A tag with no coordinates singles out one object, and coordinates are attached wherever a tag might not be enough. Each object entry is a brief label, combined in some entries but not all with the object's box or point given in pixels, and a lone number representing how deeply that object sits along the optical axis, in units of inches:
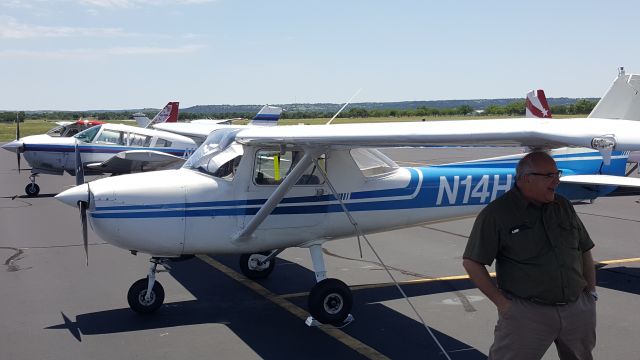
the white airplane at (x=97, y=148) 703.1
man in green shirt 141.6
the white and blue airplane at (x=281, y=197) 252.2
